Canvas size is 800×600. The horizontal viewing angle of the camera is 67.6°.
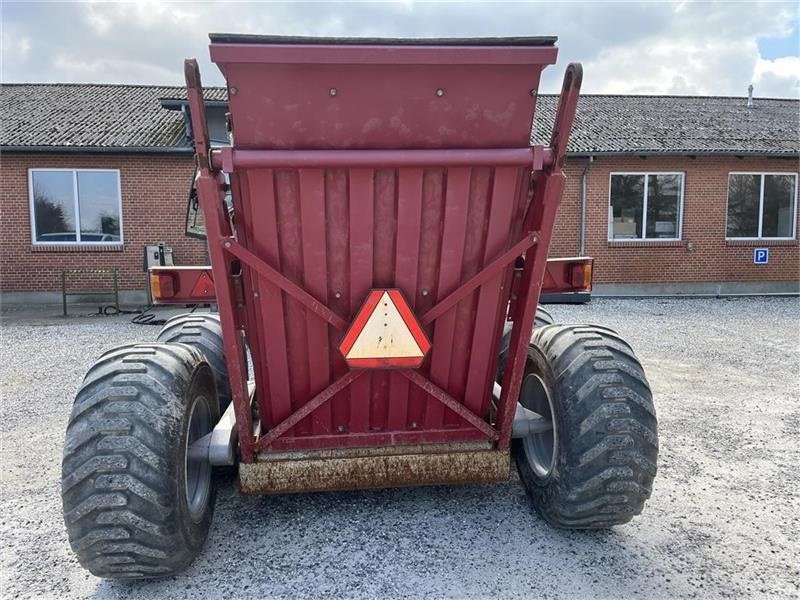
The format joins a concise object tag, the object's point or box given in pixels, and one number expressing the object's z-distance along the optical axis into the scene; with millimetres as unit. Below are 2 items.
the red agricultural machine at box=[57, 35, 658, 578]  2322
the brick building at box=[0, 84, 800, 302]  13555
